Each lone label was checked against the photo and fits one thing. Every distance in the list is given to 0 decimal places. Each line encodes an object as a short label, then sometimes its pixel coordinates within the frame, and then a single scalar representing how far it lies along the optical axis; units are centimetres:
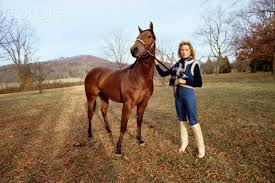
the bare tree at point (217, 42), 3938
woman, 345
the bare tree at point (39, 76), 2158
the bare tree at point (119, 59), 2433
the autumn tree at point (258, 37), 1970
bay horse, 378
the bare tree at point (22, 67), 3275
